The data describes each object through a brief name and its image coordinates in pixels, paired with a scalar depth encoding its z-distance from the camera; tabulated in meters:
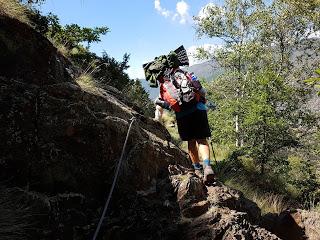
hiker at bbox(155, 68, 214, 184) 3.44
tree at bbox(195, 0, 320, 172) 8.30
